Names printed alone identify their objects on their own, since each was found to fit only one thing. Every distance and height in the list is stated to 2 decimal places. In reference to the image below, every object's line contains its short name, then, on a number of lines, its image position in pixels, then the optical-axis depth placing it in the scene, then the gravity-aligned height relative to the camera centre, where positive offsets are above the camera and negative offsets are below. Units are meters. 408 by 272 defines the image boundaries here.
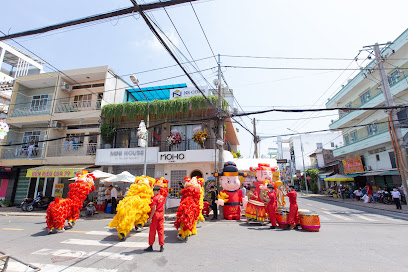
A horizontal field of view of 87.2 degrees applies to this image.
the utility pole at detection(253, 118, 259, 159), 20.78 +3.86
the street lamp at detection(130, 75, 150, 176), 11.14 +5.33
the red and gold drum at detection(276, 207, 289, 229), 8.06 -1.26
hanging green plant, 15.38 +5.50
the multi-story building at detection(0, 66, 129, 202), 16.98 +5.14
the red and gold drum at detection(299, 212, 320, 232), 7.59 -1.33
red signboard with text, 23.59 +2.11
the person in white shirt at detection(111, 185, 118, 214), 13.20 -0.78
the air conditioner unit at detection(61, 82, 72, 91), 18.05 +8.16
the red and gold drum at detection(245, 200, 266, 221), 8.60 -1.07
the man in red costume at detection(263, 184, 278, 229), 8.20 -0.79
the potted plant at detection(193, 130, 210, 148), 14.70 +3.15
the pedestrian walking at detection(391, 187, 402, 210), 13.90 -0.91
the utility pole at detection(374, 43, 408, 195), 13.63 +5.18
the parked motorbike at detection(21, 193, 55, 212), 14.30 -1.24
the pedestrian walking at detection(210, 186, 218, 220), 10.46 -0.82
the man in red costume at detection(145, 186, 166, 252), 5.61 -0.96
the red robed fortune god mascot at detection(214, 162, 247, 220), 9.95 -0.38
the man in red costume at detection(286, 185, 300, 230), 8.00 -1.02
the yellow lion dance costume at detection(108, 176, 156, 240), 6.56 -0.72
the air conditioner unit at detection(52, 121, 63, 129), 17.51 +4.74
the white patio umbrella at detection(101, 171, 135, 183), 12.26 +0.34
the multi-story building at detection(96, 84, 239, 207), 15.05 +3.05
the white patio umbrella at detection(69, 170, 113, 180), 12.70 +0.58
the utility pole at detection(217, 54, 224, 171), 11.31 +2.78
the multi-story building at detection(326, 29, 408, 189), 17.66 +6.57
